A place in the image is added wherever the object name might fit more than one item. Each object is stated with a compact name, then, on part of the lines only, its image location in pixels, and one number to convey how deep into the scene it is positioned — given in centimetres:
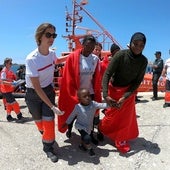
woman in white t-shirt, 233
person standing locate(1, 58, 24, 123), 398
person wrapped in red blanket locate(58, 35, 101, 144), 268
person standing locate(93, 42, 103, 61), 399
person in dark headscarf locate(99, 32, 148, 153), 258
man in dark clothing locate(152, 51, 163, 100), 559
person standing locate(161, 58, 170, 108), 463
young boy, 258
